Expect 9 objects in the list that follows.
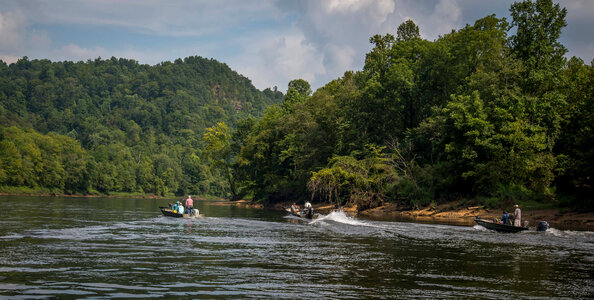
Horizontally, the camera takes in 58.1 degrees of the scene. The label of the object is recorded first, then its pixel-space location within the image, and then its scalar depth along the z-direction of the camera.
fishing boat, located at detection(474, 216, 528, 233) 37.34
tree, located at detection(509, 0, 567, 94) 61.41
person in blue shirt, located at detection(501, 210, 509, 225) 39.14
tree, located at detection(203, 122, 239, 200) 107.81
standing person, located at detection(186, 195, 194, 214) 52.19
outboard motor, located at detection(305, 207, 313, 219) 50.47
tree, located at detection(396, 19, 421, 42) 82.50
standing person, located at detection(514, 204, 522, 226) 38.33
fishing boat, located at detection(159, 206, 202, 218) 50.53
